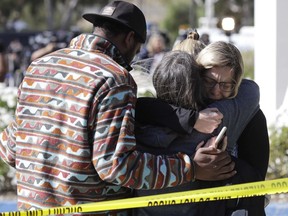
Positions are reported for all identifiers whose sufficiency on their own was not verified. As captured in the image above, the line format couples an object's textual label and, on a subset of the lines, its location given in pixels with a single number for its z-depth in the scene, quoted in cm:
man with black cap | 640
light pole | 1872
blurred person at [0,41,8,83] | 2794
